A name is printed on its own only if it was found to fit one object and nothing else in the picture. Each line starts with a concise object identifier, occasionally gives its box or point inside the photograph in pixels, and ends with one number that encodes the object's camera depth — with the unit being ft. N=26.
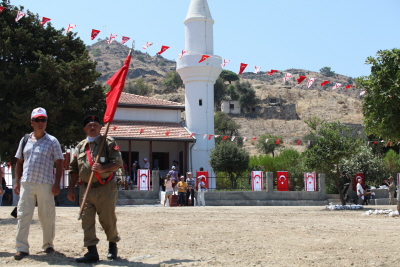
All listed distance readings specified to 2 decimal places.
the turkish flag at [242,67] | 71.86
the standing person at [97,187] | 19.38
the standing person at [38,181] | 20.02
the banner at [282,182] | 81.82
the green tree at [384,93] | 42.39
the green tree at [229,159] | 97.40
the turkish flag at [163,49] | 70.16
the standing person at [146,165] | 86.55
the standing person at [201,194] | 71.41
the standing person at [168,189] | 65.67
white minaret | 101.55
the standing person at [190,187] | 70.13
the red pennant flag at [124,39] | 66.16
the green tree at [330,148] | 63.72
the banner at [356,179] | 85.10
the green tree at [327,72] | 445.37
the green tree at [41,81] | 67.92
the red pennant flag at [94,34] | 65.71
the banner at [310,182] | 81.25
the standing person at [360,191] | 73.96
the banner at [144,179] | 73.72
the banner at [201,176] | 75.82
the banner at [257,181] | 79.30
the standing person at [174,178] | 71.56
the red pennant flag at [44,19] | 62.71
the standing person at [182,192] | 67.26
